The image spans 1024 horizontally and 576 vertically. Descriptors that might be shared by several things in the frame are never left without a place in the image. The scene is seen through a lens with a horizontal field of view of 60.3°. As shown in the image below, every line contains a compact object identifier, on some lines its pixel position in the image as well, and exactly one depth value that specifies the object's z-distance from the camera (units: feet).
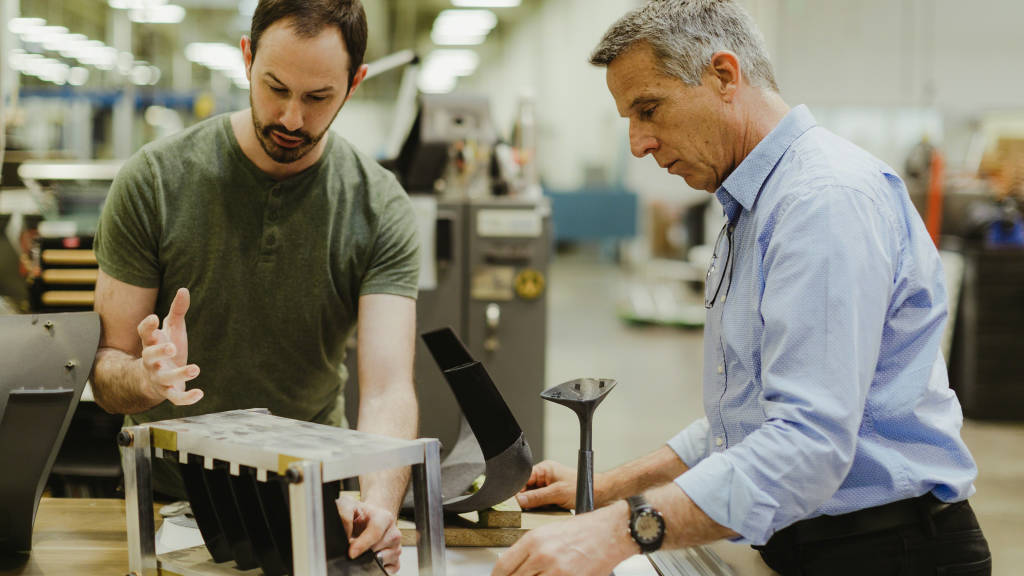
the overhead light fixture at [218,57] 49.16
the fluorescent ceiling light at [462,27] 46.70
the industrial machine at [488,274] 11.45
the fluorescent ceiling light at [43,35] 33.73
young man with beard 4.70
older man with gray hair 3.12
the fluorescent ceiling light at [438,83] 59.72
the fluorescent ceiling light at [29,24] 29.54
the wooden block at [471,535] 4.12
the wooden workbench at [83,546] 3.84
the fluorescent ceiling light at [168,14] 39.58
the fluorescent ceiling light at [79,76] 45.78
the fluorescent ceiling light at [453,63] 55.42
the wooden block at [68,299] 9.39
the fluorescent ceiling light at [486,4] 43.96
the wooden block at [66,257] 9.45
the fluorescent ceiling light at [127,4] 22.49
